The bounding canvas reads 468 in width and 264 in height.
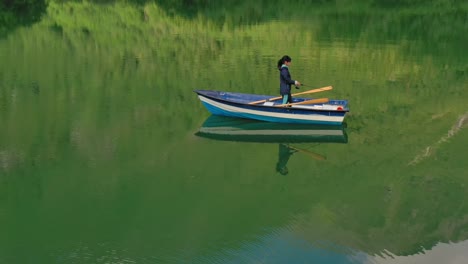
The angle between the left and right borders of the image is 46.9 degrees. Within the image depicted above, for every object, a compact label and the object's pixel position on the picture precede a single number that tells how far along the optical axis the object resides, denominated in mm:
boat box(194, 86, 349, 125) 19625
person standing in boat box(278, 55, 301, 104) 19344
